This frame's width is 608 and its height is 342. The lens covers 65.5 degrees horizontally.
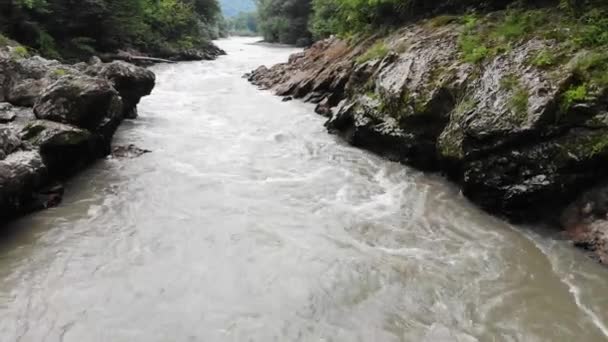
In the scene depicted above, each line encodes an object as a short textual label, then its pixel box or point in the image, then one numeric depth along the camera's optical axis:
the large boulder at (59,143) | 7.68
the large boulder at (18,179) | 6.09
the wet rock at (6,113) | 8.46
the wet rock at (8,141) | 6.68
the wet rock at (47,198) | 6.81
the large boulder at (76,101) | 8.63
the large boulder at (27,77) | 9.89
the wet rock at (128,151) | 9.62
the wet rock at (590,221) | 5.61
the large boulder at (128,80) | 12.25
